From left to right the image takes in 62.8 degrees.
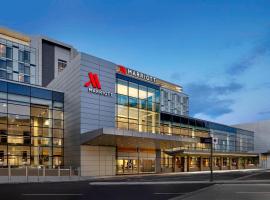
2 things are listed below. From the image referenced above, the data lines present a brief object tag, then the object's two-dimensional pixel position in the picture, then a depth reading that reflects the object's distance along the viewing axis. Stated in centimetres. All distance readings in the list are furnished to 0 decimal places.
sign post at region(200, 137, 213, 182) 2055
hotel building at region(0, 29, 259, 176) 2663
